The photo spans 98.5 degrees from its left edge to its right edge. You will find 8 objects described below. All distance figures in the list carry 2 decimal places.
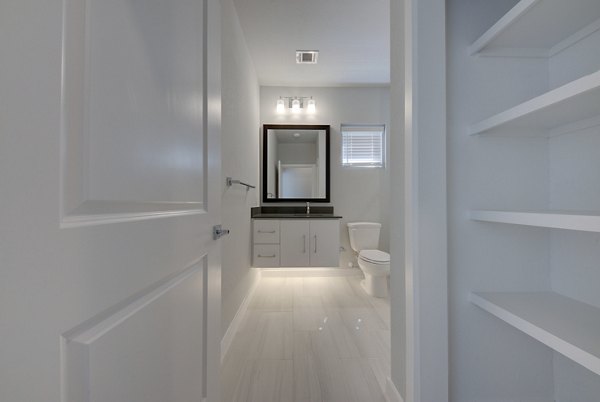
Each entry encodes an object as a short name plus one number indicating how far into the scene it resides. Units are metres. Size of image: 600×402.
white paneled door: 0.32
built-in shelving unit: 0.70
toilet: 2.53
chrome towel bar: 1.78
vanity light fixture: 3.23
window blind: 3.32
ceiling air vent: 2.55
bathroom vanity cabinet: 2.74
